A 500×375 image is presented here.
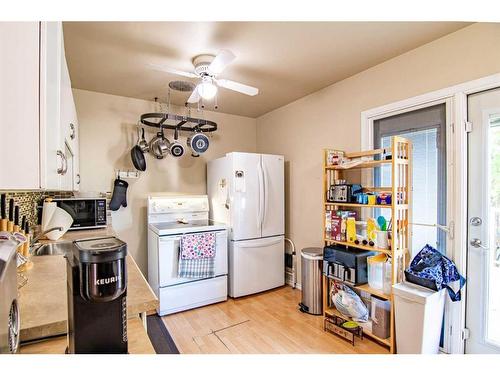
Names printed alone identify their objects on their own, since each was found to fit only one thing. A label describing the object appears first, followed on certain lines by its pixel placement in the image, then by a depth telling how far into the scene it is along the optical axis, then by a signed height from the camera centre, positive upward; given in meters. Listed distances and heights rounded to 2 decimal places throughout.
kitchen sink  1.89 -0.49
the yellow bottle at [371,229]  2.11 -0.37
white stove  2.63 -0.76
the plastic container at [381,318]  2.04 -1.09
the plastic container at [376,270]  2.08 -0.72
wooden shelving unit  1.92 -0.21
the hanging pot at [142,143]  3.07 +0.51
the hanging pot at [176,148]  3.07 +0.45
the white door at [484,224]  1.72 -0.28
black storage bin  2.17 -0.71
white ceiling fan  1.70 +0.83
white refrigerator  2.98 -0.37
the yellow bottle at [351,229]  2.25 -0.40
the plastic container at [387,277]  2.00 -0.74
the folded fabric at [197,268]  2.67 -0.89
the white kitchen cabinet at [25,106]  0.65 +0.22
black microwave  2.51 -0.26
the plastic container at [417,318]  1.72 -0.94
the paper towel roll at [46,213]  2.16 -0.23
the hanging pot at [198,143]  2.93 +0.49
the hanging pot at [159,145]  3.04 +0.49
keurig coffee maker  0.68 -0.31
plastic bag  2.23 -1.08
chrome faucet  2.02 -0.41
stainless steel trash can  2.62 -1.04
